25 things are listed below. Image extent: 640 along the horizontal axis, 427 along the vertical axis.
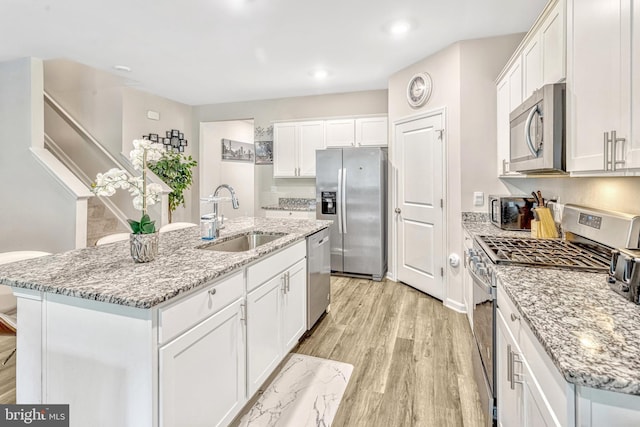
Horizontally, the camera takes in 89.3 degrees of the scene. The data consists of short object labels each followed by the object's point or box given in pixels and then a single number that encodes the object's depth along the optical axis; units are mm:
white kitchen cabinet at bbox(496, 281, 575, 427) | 816
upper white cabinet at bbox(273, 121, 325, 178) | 4918
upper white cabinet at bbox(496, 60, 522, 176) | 2400
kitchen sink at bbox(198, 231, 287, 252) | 2391
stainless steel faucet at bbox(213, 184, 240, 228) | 2322
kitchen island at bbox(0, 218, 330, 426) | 1170
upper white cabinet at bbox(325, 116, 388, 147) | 4562
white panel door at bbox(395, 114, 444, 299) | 3498
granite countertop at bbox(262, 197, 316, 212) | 5008
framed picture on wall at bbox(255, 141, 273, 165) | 5410
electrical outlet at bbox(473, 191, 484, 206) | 3176
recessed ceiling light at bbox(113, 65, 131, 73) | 3874
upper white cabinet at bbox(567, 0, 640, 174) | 1155
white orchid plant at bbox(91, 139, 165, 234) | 1536
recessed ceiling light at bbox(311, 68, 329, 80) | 4055
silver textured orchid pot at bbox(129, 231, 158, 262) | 1566
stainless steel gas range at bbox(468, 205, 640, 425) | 1443
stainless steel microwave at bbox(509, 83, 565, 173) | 1625
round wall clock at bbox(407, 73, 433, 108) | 3576
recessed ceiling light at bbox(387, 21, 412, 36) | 2832
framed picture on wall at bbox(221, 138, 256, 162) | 6523
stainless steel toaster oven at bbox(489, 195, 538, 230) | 2553
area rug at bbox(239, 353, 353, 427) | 1790
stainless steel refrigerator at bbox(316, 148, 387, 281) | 4223
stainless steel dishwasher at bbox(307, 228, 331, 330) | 2645
